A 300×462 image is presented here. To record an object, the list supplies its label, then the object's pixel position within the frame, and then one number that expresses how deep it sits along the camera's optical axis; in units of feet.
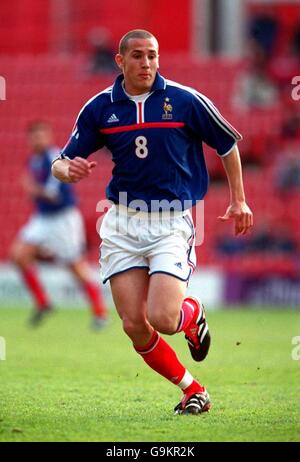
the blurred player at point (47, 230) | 93.30
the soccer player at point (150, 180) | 46.47
